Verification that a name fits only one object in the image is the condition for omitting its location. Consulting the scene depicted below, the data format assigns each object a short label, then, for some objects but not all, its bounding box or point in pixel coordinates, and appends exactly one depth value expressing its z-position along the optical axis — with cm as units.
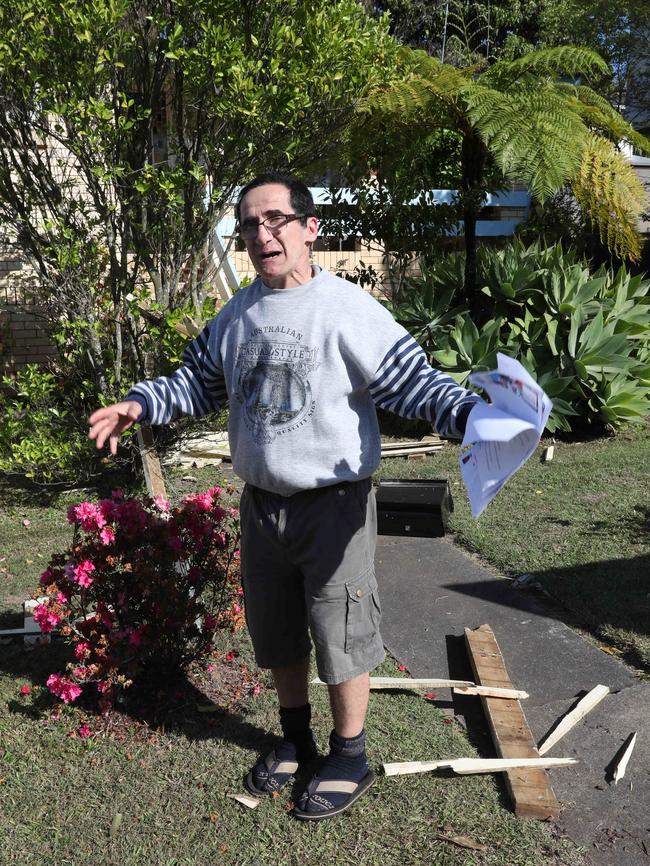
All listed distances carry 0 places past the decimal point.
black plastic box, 577
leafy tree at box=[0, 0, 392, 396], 543
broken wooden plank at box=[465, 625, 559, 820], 299
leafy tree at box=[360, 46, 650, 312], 736
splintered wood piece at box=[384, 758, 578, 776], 320
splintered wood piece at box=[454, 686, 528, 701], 373
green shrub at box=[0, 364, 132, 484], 630
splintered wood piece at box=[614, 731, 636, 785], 320
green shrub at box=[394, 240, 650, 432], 823
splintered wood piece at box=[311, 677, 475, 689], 387
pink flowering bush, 346
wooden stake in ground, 595
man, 266
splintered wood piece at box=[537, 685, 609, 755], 345
